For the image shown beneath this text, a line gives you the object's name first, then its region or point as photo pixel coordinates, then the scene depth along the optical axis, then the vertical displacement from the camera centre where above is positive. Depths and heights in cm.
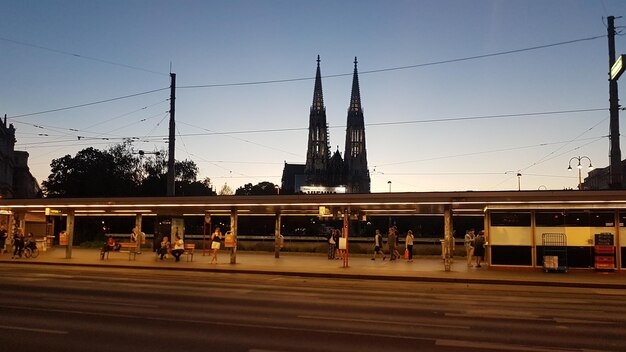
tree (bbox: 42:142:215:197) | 8044 +792
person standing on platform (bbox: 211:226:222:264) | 2742 -42
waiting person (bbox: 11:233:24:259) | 3144 -79
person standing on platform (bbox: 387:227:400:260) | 2994 -32
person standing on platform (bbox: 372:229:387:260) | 3072 -44
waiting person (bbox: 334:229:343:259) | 3073 -67
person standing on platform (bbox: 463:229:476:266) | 2691 -33
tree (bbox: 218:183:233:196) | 12639 +933
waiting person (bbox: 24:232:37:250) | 3184 -73
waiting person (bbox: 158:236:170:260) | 2995 -80
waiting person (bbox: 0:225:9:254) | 3478 -54
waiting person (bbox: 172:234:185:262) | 2917 -81
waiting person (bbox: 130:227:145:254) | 3118 -22
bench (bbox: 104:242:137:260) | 3025 -90
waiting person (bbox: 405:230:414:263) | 2911 -34
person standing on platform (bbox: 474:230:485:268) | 2687 -36
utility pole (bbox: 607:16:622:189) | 2684 +456
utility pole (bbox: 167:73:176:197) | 3225 +486
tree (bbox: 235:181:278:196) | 13727 +1085
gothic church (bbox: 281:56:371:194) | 15425 +2130
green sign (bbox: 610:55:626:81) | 1900 +565
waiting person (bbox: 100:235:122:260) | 3081 -81
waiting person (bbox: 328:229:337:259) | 3062 -53
